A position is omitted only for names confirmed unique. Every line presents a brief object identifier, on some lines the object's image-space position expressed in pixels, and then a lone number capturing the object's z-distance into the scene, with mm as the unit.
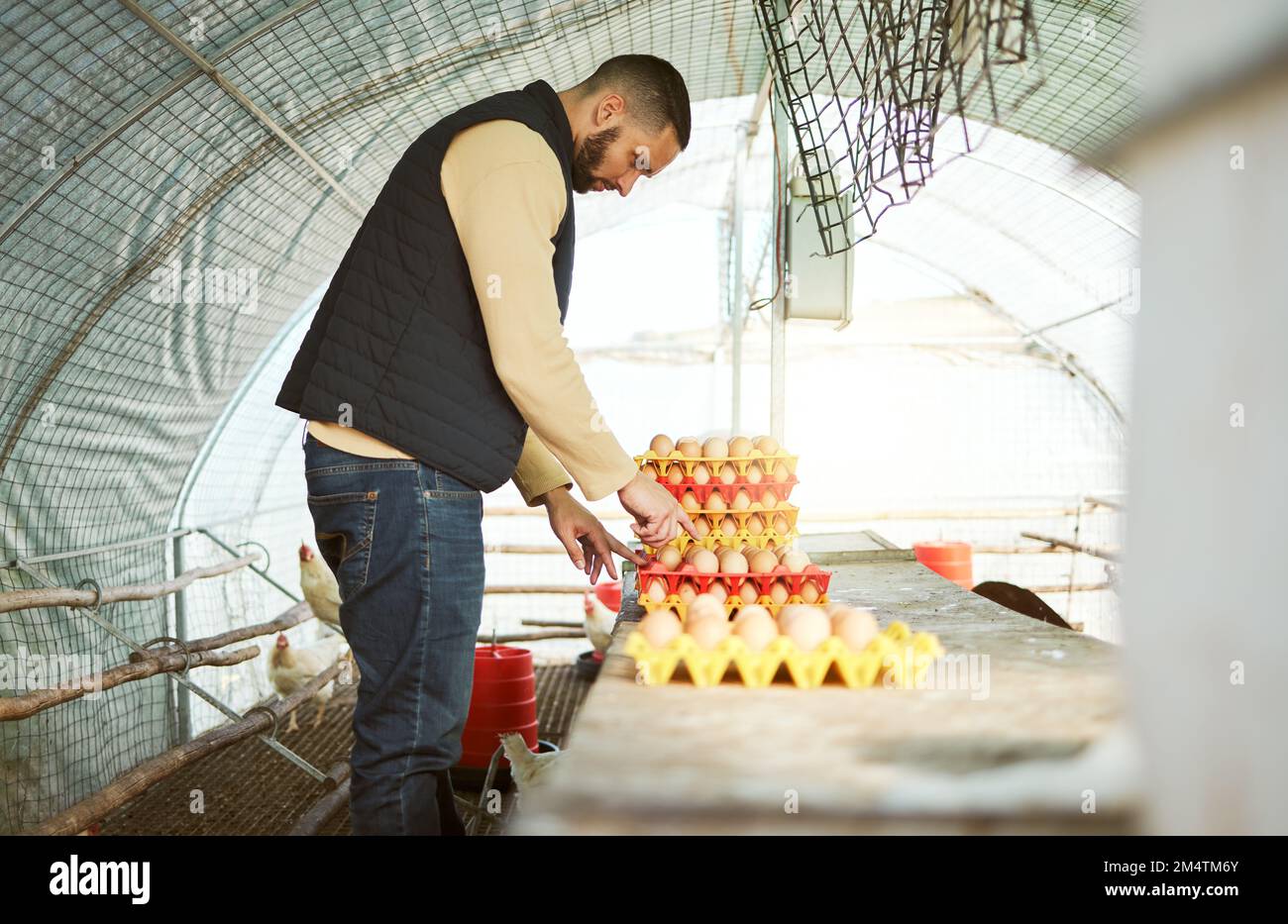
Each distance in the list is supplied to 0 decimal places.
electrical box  4312
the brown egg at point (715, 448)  2889
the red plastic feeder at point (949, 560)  6430
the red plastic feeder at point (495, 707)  4203
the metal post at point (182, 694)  5203
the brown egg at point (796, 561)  2352
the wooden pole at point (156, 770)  2770
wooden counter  1028
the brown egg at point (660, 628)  1612
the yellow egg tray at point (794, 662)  1535
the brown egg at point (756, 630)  1582
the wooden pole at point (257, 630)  4240
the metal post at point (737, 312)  7004
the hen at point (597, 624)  6715
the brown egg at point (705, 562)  2344
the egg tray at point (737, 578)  2287
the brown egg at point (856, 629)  1588
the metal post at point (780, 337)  4352
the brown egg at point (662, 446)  2975
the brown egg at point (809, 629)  1582
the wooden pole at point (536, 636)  7605
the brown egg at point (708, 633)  1573
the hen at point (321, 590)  5773
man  1789
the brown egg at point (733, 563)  2318
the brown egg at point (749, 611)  1693
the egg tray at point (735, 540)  2732
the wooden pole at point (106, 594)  3254
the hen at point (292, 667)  5621
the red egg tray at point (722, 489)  2820
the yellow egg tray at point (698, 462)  2854
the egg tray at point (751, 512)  2799
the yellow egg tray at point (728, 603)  2283
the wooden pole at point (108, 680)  2867
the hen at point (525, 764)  2896
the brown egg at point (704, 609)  1729
